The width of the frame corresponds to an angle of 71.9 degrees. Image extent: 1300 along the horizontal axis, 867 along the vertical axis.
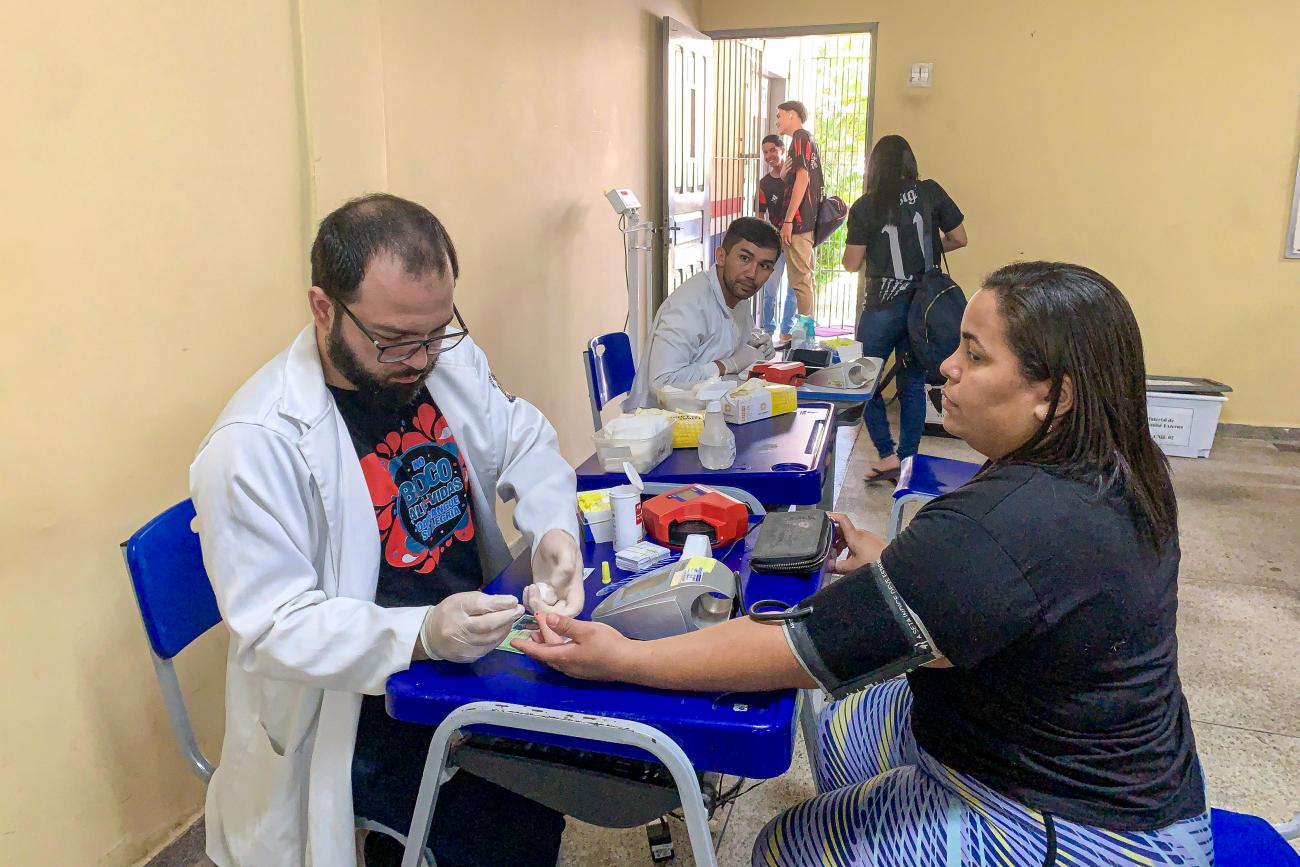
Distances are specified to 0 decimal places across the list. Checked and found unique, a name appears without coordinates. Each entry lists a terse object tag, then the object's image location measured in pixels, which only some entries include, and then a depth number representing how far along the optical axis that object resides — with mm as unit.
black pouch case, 1344
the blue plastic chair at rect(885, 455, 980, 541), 2475
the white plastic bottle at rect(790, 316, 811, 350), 3256
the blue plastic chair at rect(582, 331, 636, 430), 2934
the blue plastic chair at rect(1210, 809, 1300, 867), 1129
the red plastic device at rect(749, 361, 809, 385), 2869
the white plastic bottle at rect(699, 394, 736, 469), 1972
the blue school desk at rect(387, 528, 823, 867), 997
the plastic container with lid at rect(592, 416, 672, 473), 1988
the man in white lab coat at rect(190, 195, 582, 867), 1138
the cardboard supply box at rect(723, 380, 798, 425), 2320
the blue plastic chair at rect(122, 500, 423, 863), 1276
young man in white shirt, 2932
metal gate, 5559
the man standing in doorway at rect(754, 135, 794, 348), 5711
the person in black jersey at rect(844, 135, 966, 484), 3875
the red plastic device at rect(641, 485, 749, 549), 1511
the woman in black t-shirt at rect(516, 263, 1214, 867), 968
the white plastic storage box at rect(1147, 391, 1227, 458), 4602
